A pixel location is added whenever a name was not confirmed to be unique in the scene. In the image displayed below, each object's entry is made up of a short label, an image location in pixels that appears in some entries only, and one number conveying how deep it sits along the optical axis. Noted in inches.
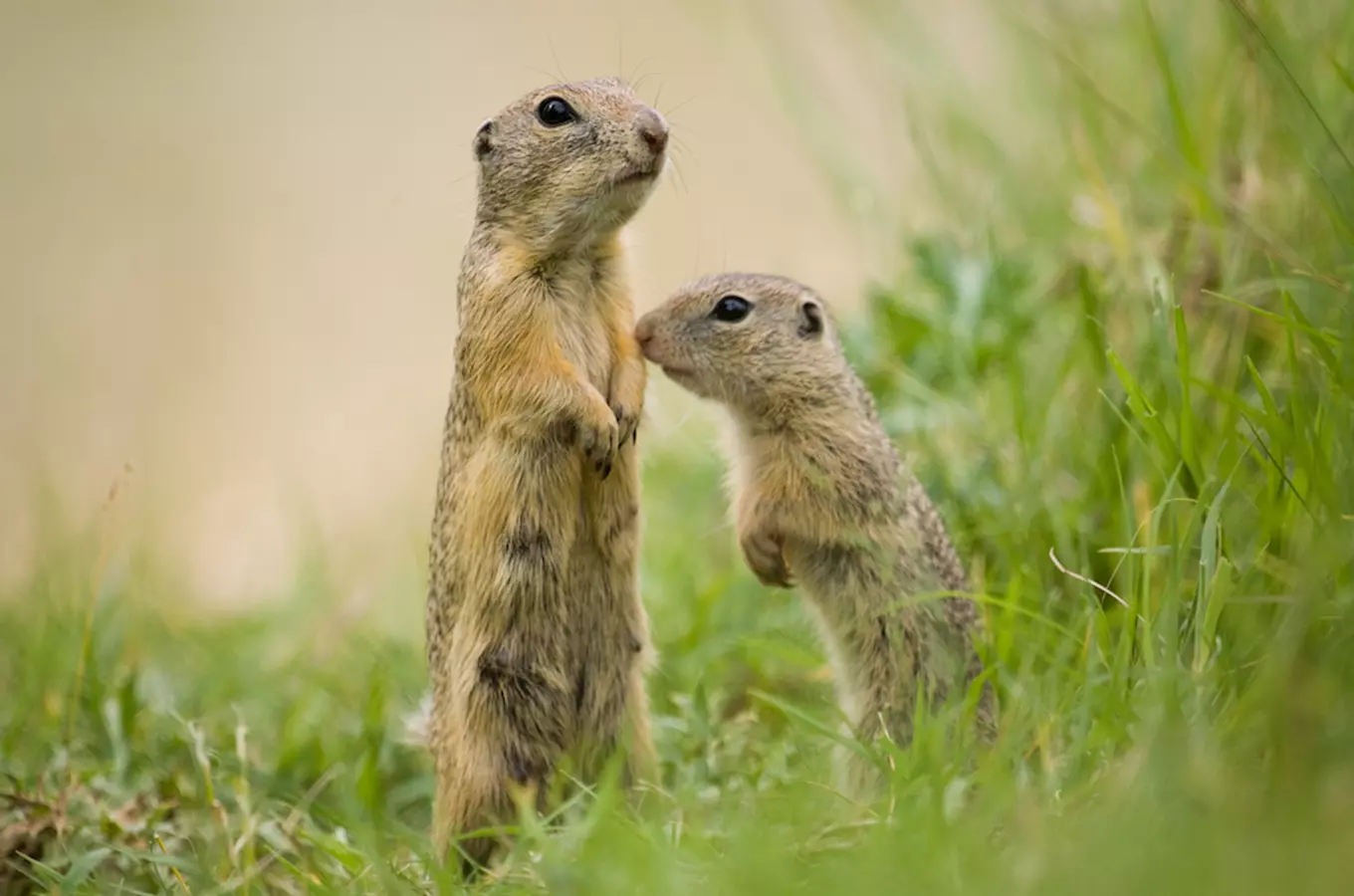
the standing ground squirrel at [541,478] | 314.3
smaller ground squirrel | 329.1
